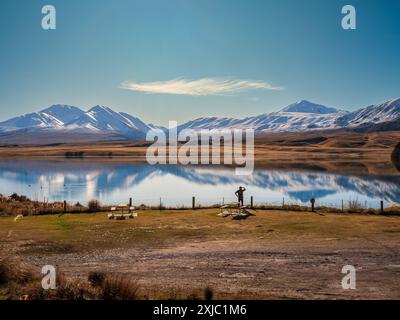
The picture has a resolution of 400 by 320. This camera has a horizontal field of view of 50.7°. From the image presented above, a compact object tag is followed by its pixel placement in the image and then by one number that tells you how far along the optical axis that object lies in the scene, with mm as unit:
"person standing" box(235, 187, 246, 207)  30114
